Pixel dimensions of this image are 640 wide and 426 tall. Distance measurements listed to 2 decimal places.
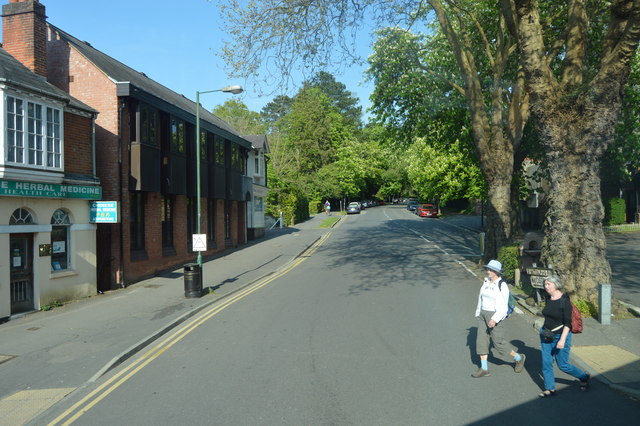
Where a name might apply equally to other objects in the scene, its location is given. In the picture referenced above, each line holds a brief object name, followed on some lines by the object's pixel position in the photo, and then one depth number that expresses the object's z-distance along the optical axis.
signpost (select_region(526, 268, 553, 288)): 10.91
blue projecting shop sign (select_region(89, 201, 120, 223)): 14.38
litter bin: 13.95
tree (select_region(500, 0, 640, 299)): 10.18
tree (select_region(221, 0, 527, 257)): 17.02
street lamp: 14.37
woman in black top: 6.07
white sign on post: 14.87
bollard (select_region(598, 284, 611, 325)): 9.34
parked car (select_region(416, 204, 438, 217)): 56.97
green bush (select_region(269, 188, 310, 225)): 46.50
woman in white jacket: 6.70
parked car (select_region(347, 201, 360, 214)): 65.14
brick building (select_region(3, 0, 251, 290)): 16.03
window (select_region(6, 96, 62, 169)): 11.62
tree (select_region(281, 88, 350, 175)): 72.75
